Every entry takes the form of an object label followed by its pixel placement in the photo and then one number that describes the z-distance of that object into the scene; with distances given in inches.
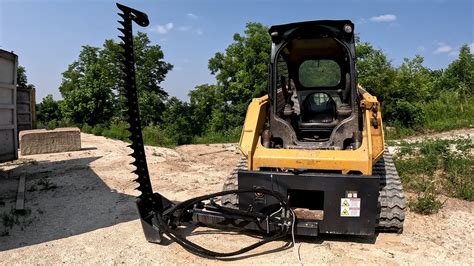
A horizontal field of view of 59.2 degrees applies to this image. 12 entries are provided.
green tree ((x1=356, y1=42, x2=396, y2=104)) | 798.5
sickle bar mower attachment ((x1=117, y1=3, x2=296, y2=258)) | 172.9
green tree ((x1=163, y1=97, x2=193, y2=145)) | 1090.1
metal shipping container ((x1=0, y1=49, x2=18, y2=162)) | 305.6
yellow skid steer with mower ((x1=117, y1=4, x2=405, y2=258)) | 169.2
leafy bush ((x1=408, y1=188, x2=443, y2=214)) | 216.5
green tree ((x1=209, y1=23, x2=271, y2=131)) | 1146.7
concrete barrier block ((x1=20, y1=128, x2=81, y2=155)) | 449.7
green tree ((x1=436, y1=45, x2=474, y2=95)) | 1251.0
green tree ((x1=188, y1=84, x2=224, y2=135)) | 1190.9
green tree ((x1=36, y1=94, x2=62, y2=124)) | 1296.8
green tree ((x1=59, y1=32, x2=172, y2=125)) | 1112.2
